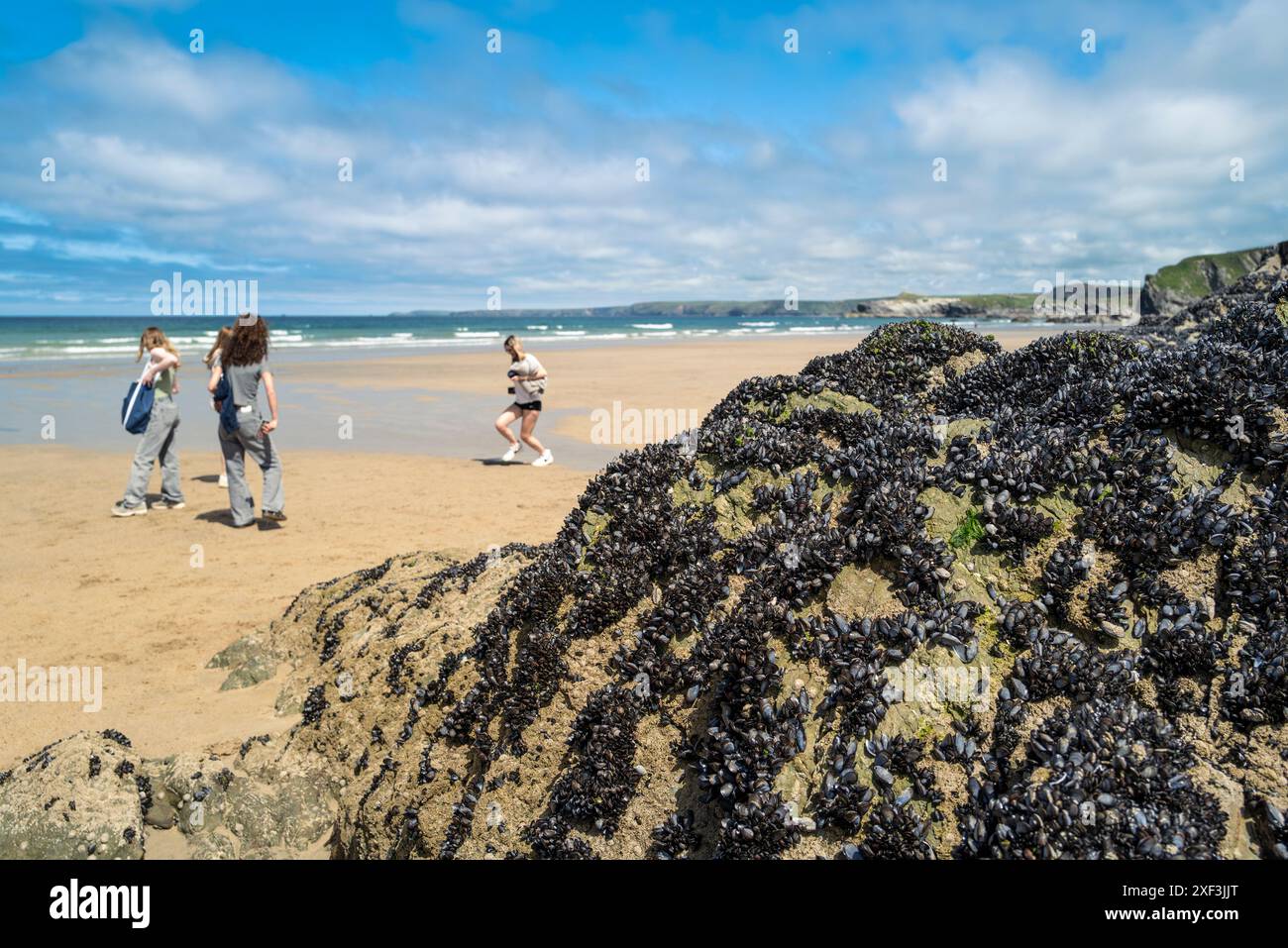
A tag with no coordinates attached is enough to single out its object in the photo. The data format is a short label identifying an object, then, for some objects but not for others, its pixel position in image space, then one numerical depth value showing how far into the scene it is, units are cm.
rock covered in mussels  324
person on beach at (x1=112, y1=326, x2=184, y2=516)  1205
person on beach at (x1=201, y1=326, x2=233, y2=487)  1127
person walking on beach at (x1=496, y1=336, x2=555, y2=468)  1570
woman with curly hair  1083
